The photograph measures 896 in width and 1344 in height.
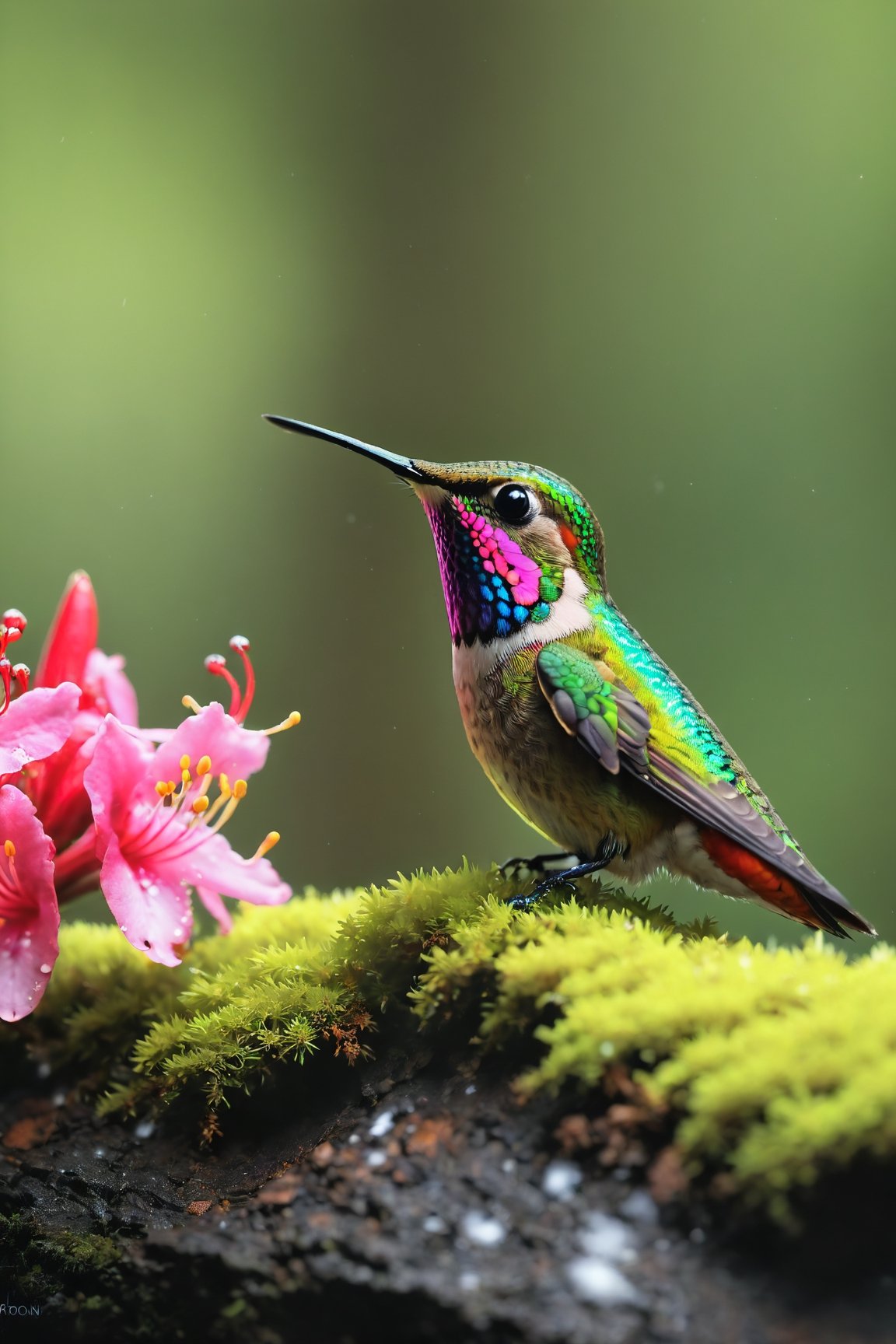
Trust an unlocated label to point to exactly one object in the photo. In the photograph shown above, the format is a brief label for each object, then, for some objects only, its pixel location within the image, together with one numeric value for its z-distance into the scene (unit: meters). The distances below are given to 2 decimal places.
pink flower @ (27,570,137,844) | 1.79
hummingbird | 1.77
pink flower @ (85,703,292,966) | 1.77
